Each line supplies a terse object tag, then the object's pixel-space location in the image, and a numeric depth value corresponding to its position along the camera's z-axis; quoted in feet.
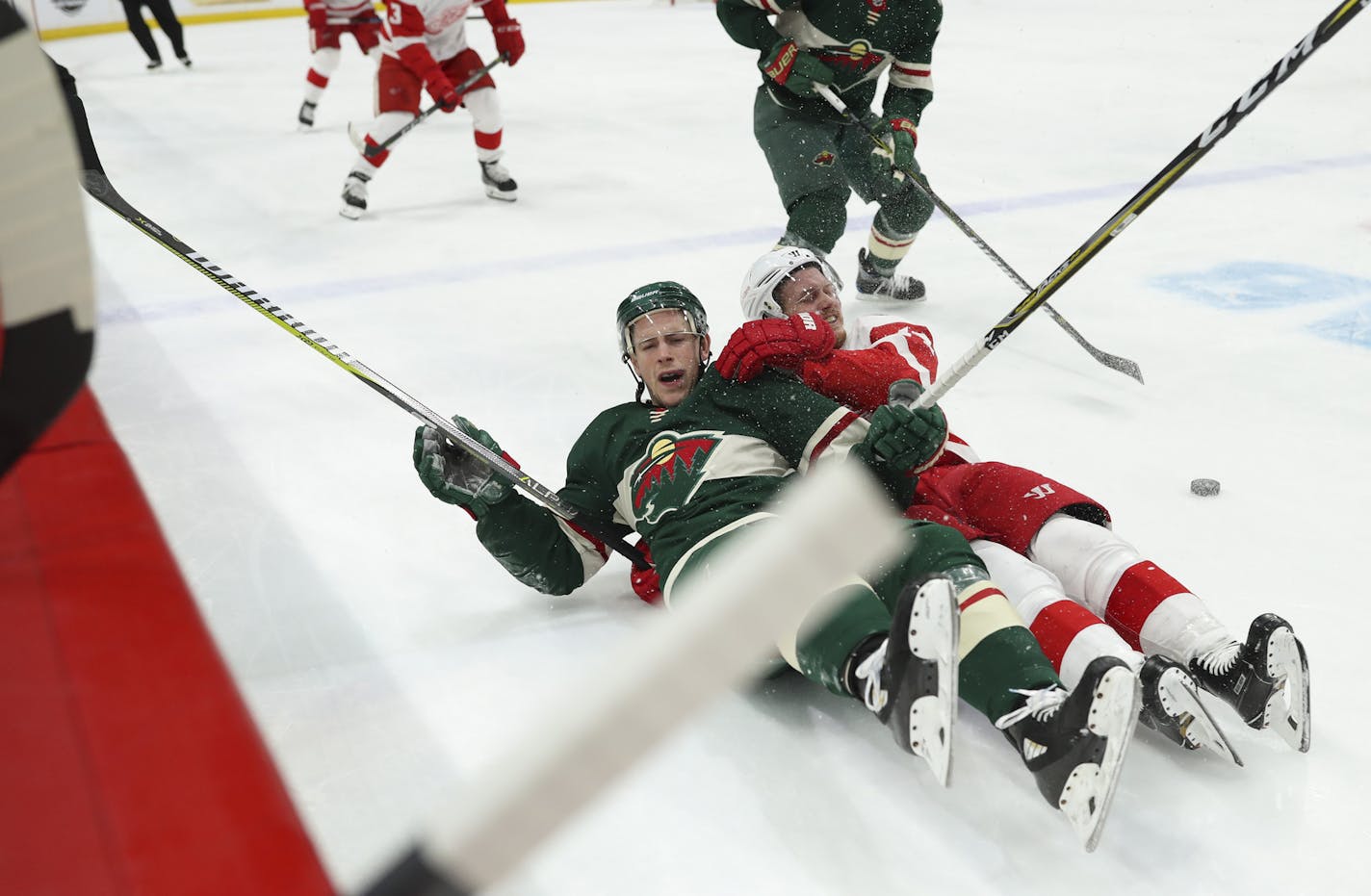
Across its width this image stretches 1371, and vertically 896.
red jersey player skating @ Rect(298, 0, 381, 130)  18.74
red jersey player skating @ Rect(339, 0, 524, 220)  13.99
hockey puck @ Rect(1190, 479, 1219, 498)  6.93
